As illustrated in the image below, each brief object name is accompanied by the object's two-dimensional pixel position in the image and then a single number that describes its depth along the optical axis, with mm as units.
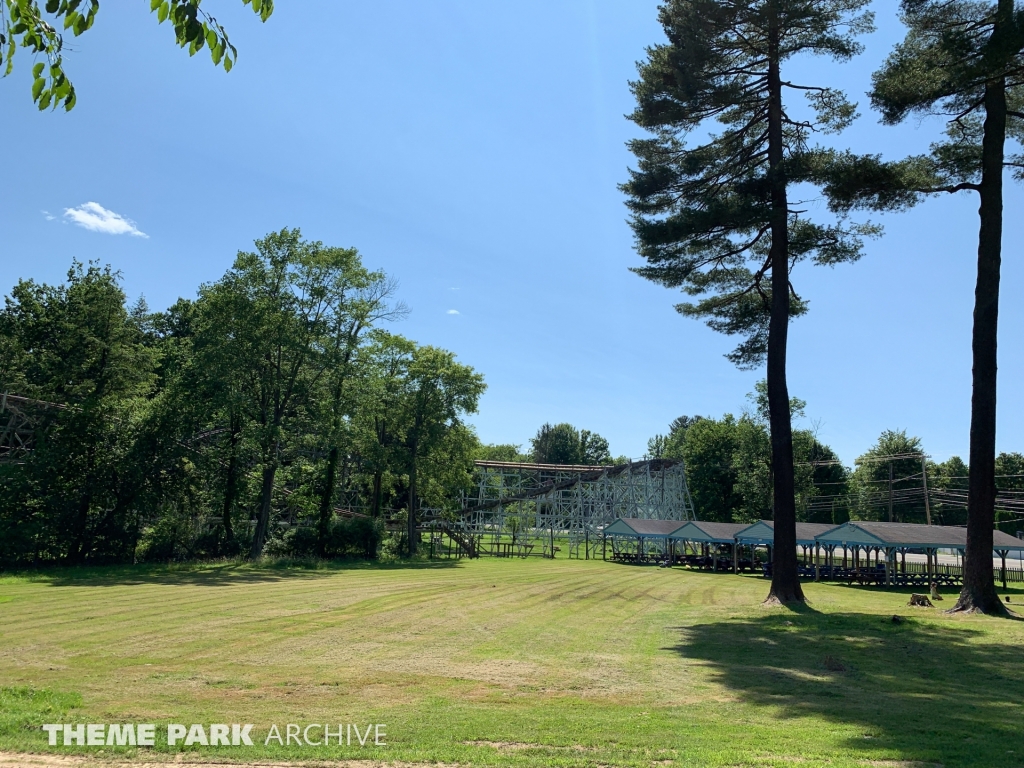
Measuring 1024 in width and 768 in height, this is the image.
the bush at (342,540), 33559
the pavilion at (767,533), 35406
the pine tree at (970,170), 16234
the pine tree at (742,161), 17906
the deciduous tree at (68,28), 3316
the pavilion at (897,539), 30375
